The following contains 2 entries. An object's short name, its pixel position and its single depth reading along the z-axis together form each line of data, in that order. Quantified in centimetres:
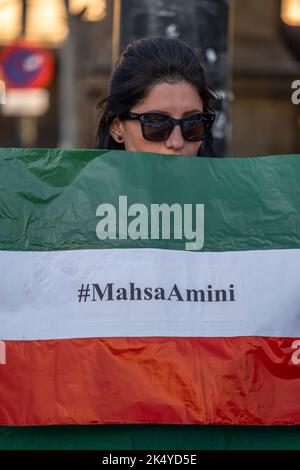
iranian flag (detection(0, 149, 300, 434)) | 513
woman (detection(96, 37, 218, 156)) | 598
